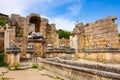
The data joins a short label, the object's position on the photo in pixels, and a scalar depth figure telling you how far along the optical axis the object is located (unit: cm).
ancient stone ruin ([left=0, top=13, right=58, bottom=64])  594
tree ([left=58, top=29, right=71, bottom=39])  2053
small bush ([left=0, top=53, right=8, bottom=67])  508
